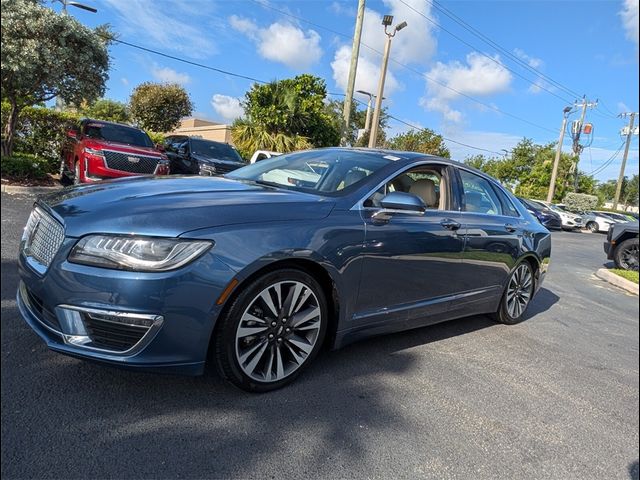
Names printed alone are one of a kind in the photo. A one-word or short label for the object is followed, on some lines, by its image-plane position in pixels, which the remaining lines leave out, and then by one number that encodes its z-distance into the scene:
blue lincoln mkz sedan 2.24
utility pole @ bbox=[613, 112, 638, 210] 40.95
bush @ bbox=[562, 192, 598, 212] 36.93
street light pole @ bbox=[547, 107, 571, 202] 31.84
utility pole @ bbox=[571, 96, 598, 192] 41.53
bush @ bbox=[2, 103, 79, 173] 11.85
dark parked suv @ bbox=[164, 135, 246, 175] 11.98
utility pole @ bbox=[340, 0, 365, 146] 17.42
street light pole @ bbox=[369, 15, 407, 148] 17.98
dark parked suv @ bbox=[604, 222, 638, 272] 8.04
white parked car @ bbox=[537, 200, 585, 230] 25.28
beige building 46.61
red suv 9.73
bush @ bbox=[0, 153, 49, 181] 9.28
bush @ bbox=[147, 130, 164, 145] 18.12
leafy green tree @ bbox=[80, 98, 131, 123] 34.00
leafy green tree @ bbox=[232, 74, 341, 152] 17.98
